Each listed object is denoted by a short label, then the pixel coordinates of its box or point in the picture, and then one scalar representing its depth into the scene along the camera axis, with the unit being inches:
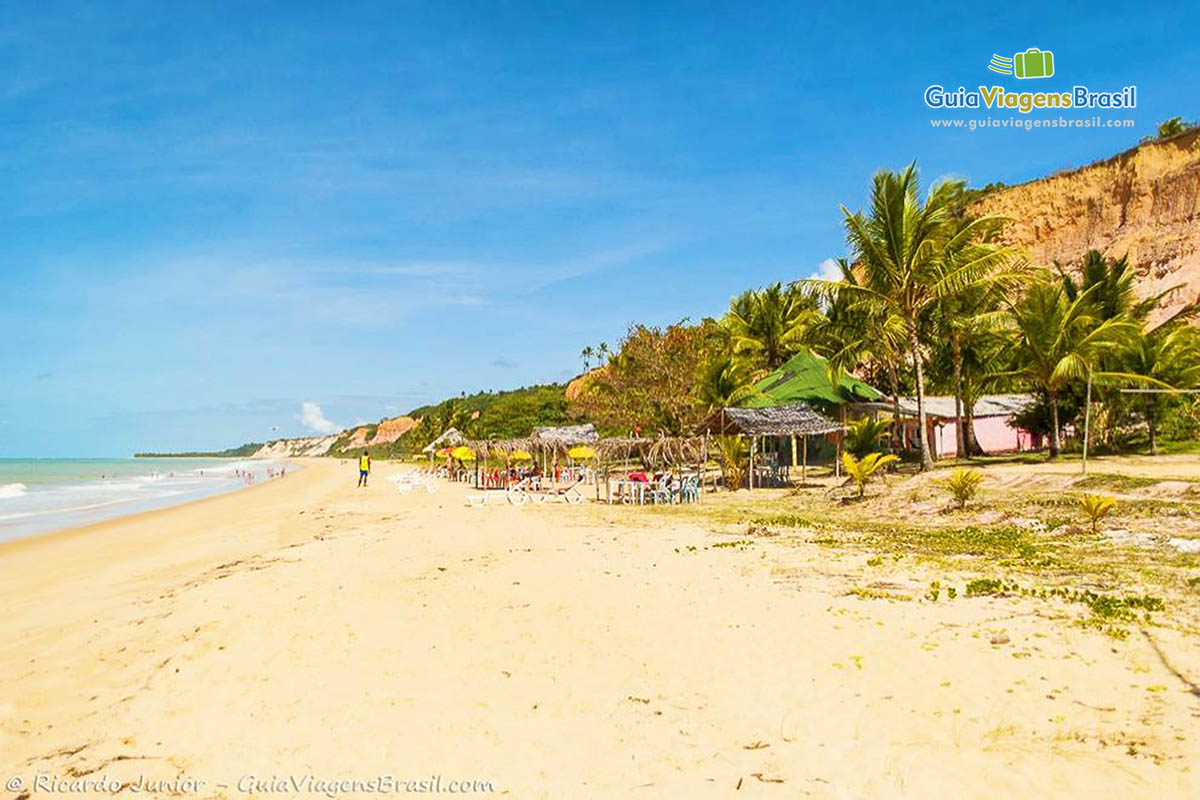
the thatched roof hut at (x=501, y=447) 1153.4
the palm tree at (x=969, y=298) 761.0
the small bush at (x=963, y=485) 478.0
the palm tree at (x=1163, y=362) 767.1
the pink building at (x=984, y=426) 1065.5
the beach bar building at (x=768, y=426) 794.8
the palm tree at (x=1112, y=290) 917.8
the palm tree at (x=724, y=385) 1093.1
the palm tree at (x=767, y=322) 1385.3
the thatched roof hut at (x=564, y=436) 1081.3
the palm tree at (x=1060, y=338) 728.3
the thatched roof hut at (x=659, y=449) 813.9
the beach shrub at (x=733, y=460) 769.6
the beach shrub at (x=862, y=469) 574.9
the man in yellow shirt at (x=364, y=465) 1147.8
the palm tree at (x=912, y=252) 739.4
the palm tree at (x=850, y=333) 824.9
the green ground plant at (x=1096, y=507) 351.3
